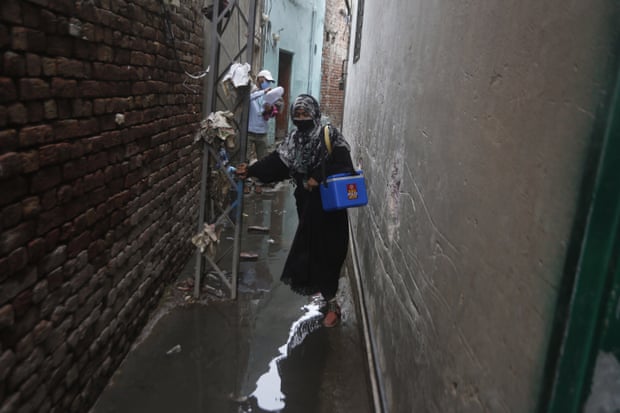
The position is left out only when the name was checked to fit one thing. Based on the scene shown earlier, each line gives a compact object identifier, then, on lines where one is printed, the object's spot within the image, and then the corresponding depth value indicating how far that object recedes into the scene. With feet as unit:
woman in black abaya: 11.52
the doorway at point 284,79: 42.13
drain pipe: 8.44
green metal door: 2.50
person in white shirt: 22.56
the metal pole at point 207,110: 11.51
